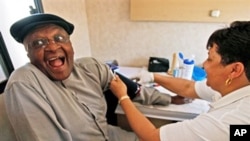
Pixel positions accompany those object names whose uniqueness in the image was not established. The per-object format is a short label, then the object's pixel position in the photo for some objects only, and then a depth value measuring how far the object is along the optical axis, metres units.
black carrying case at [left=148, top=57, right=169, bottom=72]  1.86
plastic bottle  1.61
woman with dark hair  0.83
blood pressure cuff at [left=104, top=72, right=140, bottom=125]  1.38
